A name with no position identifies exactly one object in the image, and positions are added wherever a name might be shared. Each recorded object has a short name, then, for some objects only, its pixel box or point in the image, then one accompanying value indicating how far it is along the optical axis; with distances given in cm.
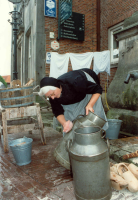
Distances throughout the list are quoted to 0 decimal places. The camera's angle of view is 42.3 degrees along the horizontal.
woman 255
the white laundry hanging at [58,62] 822
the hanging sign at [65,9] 867
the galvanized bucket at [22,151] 303
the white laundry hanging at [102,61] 810
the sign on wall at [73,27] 905
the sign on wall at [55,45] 898
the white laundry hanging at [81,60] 817
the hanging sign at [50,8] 872
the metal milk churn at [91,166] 198
